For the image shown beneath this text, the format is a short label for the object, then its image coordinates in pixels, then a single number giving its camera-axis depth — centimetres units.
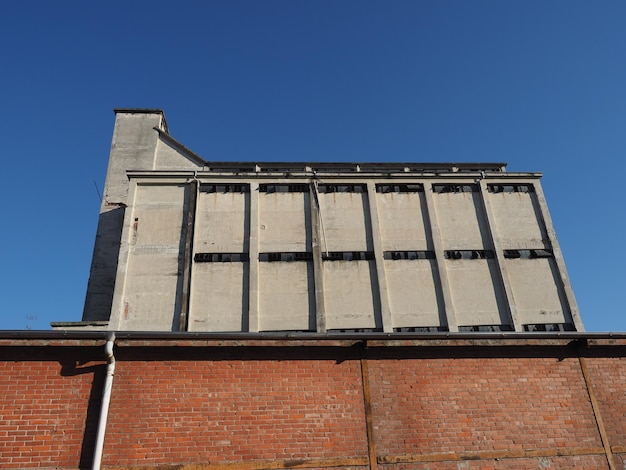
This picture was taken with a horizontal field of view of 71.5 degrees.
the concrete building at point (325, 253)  1709
